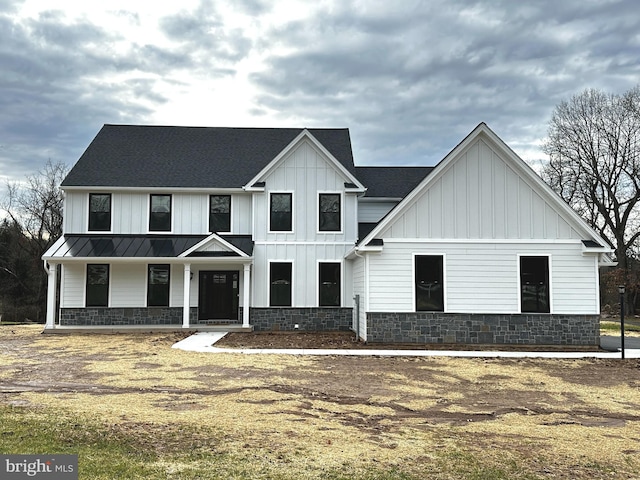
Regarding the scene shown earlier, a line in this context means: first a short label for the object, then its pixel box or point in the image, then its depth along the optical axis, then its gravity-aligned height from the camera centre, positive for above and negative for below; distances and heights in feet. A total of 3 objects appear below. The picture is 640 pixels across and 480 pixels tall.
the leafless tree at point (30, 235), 123.65 +10.81
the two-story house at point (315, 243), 52.03 +4.03
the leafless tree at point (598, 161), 123.44 +28.28
